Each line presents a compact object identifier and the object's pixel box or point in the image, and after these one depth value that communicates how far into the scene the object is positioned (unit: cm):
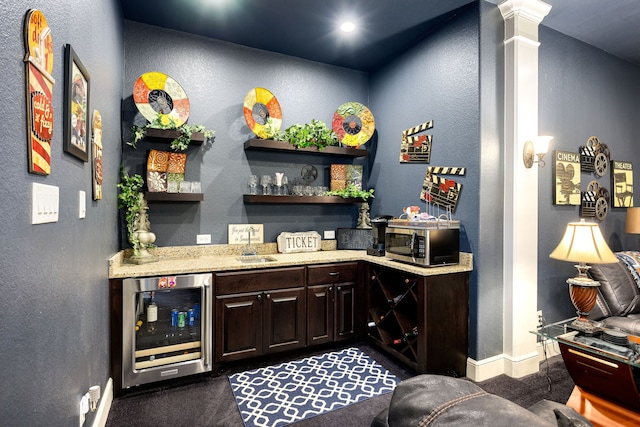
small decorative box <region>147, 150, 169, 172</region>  290
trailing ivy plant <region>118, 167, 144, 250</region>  271
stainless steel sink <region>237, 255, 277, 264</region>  293
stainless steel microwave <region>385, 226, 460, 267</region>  259
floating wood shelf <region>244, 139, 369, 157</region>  324
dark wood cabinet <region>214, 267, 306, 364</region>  265
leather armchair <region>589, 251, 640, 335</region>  278
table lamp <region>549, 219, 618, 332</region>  218
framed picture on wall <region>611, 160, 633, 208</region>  362
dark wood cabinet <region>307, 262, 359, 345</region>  300
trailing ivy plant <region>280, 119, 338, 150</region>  332
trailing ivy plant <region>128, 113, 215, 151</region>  282
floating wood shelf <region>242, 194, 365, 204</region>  325
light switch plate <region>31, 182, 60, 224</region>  104
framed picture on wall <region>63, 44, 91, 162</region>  137
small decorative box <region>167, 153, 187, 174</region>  300
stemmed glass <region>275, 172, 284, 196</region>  337
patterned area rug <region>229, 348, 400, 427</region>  216
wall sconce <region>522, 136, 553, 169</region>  264
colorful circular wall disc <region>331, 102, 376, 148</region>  369
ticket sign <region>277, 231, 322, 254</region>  346
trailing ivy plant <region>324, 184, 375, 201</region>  354
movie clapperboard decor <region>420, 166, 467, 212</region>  282
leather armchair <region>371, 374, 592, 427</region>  53
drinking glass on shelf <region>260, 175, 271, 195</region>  332
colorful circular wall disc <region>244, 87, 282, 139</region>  329
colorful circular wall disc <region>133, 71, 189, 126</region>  284
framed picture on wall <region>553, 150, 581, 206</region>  309
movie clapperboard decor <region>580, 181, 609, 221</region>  335
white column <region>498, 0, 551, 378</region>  268
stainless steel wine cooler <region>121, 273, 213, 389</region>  237
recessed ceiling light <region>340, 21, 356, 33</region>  296
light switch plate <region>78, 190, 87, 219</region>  158
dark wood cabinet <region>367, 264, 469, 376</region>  253
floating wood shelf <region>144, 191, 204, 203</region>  284
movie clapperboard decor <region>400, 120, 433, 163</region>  311
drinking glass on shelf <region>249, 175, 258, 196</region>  333
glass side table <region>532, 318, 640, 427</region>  172
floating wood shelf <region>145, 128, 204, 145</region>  283
